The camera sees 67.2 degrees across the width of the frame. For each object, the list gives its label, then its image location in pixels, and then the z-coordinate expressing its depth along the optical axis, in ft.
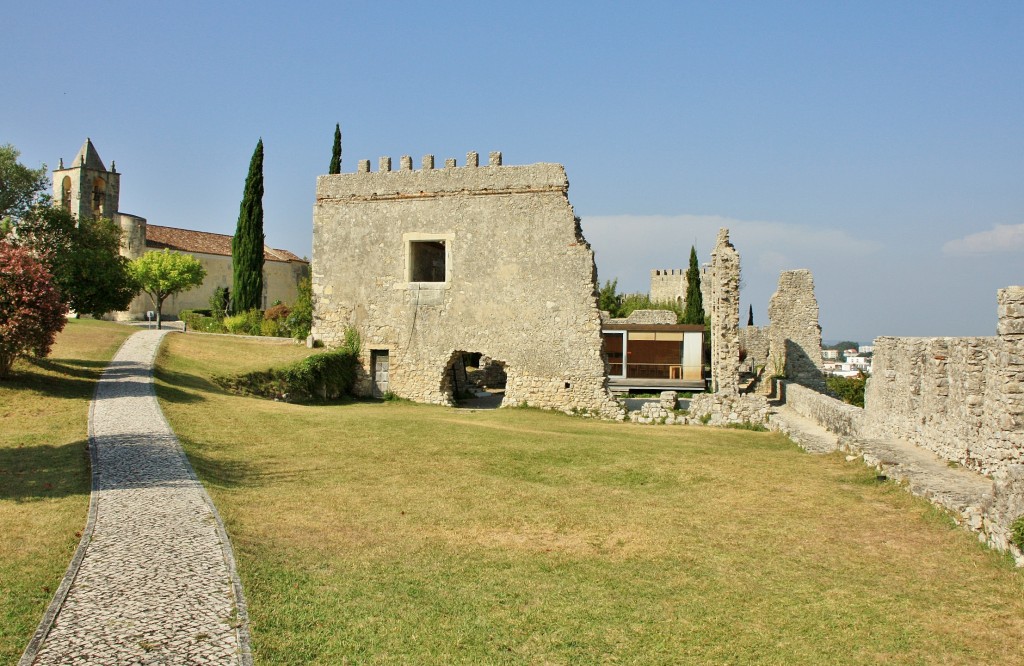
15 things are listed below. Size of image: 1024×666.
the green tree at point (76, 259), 62.95
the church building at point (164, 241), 173.68
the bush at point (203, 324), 119.53
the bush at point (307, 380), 66.69
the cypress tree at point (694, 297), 173.47
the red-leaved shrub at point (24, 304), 48.80
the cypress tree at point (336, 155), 126.00
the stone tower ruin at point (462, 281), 71.20
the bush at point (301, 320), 89.06
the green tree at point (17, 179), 138.51
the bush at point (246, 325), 110.83
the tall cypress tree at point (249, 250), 132.67
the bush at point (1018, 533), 22.86
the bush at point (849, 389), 75.36
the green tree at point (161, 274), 122.93
